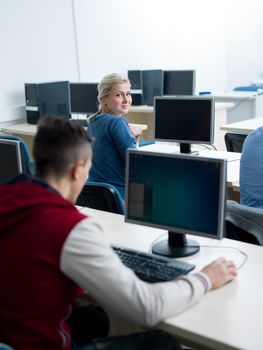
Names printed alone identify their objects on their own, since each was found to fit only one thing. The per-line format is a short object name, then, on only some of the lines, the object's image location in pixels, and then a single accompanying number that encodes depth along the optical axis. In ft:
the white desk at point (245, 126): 14.98
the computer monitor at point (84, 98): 17.57
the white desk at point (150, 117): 19.16
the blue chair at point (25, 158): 9.49
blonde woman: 10.02
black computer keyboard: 5.47
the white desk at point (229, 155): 10.13
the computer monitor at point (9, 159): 8.05
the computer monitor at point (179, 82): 18.95
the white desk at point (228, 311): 4.45
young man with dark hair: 4.19
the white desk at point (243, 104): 21.13
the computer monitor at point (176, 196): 5.83
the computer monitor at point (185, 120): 11.25
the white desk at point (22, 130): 16.24
